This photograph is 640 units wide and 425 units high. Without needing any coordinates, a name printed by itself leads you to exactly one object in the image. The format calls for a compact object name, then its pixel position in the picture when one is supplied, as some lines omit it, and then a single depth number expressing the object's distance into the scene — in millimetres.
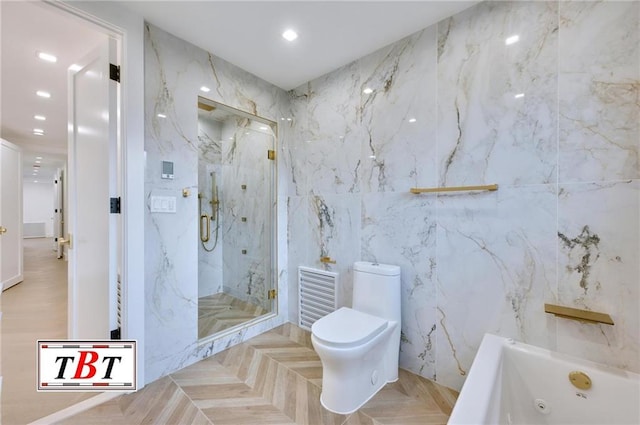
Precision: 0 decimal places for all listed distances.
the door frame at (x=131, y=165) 1698
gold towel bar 1601
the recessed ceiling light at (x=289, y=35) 1918
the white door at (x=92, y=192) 1705
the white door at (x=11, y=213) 3871
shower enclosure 2875
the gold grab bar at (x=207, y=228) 3332
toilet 1571
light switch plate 1864
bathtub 1138
